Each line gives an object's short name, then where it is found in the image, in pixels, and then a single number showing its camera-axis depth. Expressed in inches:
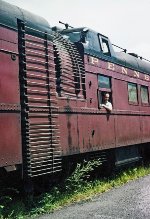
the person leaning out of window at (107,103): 396.8
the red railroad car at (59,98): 262.8
